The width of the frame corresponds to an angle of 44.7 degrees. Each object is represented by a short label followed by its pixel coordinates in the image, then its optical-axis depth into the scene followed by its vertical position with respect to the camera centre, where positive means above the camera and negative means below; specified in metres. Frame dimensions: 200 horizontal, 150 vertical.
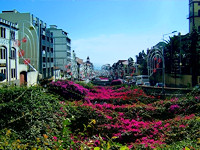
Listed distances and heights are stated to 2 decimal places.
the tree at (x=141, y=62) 58.96 +3.09
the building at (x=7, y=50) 30.39 +3.01
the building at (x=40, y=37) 44.72 +7.76
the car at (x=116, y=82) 35.69 -1.41
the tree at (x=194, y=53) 32.16 +2.50
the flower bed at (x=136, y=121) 6.55 -1.74
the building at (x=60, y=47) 72.62 +7.94
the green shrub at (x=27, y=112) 5.25 -0.94
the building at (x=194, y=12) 46.25 +11.43
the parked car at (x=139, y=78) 41.69 -1.51
